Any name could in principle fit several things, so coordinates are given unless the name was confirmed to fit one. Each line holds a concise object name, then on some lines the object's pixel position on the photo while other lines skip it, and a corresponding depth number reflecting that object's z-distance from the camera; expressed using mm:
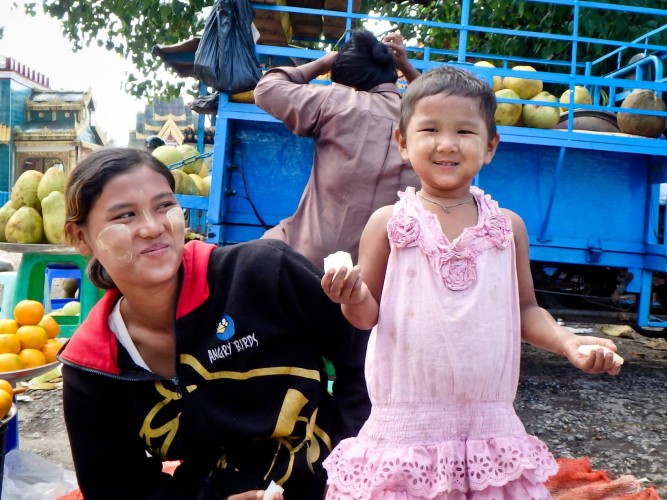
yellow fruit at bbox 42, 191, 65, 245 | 4328
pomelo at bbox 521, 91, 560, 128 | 3912
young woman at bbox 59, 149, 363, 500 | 1528
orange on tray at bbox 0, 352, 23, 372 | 2375
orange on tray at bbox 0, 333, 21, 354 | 2508
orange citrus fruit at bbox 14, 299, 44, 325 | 2787
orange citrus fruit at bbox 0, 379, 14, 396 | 1965
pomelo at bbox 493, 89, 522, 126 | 3889
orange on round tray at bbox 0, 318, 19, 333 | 2672
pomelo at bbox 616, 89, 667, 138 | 4005
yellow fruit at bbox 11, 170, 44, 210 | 4609
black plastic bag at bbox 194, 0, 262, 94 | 3598
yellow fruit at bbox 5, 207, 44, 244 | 4297
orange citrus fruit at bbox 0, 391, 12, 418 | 1858
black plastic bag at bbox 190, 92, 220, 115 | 4238
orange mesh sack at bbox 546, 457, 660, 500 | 2160
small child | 1282
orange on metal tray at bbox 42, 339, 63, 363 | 2643
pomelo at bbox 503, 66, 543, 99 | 4098
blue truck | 3803
